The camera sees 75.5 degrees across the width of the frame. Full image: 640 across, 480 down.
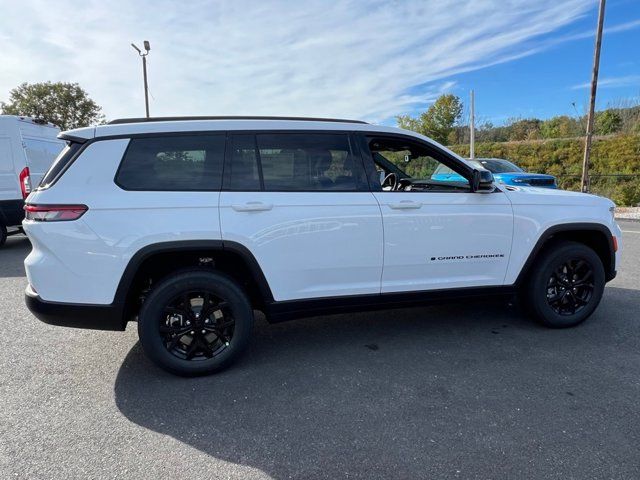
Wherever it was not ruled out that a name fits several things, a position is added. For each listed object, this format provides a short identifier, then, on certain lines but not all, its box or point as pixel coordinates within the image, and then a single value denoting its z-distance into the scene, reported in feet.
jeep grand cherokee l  9.34
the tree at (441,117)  119.55
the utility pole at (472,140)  77.08
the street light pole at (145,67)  60.59
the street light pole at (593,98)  45.37
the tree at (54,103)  111.75
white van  26.32
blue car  36.06
